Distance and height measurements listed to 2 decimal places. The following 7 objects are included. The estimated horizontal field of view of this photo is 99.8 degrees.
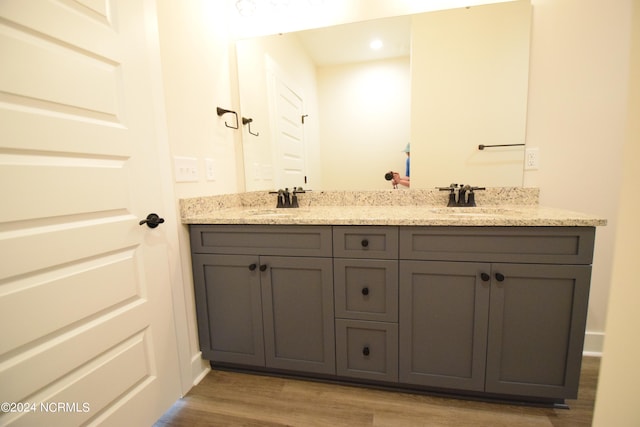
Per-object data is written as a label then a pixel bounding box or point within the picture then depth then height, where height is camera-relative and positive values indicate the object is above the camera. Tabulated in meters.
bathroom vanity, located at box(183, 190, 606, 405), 1.15 -0.54
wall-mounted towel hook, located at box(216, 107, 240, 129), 1.68 +0.47
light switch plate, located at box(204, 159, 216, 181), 1.58 +0.10
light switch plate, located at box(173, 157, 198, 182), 1.36 +0.10
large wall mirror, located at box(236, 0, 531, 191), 1.56 +0.52
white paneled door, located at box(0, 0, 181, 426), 0.77 -0.10
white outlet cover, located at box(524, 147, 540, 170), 1.57 +0.12
